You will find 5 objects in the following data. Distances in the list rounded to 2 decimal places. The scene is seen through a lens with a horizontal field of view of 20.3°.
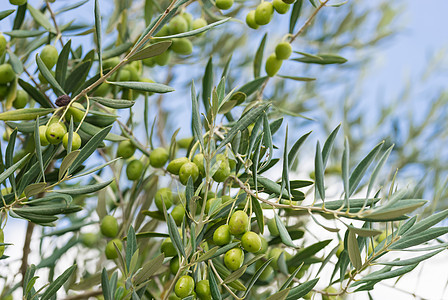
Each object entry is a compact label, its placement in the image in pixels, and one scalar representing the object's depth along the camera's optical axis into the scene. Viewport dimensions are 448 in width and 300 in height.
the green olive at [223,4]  1.33
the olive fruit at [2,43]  1.32
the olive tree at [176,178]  1.21
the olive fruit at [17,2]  1.32
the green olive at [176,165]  1.29
